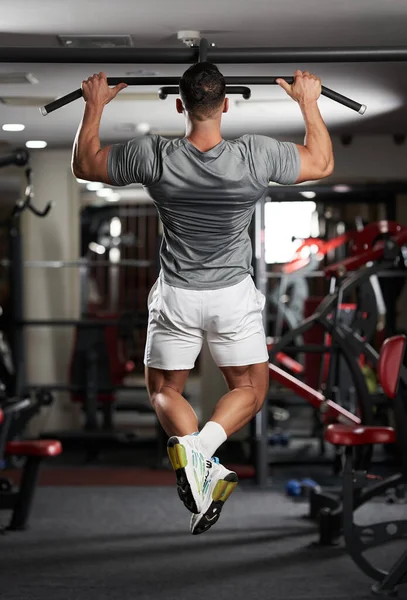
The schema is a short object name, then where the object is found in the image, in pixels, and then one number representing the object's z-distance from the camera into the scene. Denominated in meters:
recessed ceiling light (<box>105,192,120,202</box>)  9.33
